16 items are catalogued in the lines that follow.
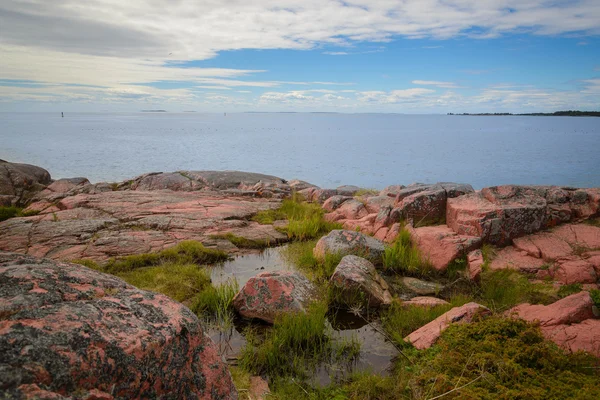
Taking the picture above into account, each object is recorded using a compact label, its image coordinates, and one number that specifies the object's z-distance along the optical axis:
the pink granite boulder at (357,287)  7.42
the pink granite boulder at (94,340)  2.26
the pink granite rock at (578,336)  5.00
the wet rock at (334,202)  14.22
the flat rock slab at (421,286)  8.17
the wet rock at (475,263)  8.42
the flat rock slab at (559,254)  7.64
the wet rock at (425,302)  7.17
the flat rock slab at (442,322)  5.50
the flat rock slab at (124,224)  9.95
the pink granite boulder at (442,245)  9.03
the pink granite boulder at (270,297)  6.74
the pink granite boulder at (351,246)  9.31
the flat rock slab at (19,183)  16.75
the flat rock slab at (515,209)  9.26
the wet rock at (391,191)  13.73
